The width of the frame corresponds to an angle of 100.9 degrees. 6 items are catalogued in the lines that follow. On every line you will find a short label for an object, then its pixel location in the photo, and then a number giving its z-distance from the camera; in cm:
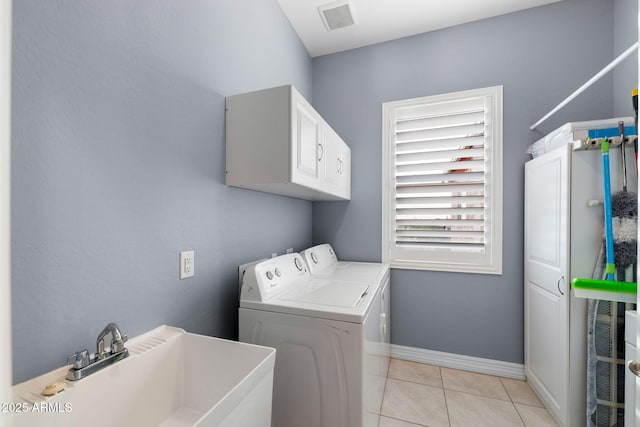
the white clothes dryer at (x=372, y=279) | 154
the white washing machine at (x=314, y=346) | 121
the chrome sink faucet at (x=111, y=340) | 82
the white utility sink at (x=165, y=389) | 70
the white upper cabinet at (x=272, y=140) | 134
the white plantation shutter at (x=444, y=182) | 225
